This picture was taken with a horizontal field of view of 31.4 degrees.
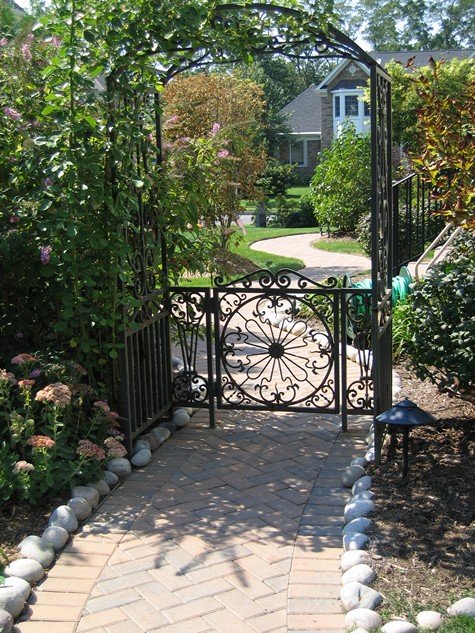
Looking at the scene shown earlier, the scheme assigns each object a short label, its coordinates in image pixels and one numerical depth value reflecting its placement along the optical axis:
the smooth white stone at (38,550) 3.84
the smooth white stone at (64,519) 4.17
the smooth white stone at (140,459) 5.11
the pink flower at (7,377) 4.45
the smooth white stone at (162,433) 5.54
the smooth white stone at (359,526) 4.00
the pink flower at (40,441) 4.24
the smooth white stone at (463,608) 3.19
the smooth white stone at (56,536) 4.03
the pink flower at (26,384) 4.42
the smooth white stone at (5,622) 3.23
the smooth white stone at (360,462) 4.86
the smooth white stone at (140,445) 5.24
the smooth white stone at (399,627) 3.10
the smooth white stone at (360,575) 3.52
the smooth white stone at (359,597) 3.33
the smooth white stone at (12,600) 3.38
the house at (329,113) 38.00
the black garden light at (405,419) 4.50
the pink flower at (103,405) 4.72
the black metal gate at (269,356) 5.69
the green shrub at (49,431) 4.34
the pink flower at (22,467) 4.20
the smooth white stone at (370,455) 4.91
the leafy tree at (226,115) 12.29
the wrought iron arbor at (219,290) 4.96
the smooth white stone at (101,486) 4.62
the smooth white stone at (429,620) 3.14
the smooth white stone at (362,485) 4.50
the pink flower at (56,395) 4.36
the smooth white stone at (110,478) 4.80
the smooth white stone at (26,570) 3.68
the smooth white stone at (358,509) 4.19
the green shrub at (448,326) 5.02
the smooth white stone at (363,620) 3.18
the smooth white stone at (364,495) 4.34
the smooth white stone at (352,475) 4.71
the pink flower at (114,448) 4.61
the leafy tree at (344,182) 17.30
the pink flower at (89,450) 4.44
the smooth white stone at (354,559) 3.69
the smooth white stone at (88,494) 4.46
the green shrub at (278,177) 27.78
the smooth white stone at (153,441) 5.42
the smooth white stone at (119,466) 4.94
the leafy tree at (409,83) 19.36
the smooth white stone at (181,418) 5.88
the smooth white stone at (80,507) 4.33
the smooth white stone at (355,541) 3.84
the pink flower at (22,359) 4.67
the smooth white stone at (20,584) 3.52
